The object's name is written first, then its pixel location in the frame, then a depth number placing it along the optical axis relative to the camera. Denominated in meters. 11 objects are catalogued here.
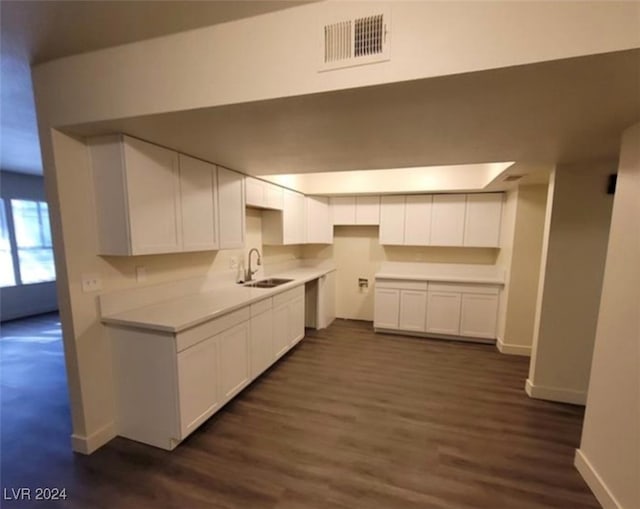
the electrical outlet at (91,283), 1.98
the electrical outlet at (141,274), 2.38
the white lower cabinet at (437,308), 4.03
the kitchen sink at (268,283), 3.60
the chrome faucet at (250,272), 3.72
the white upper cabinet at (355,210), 4.70
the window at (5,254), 4.79
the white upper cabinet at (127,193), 1.96
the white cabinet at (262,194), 3.37
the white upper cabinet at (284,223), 4.09
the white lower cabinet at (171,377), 1.97
